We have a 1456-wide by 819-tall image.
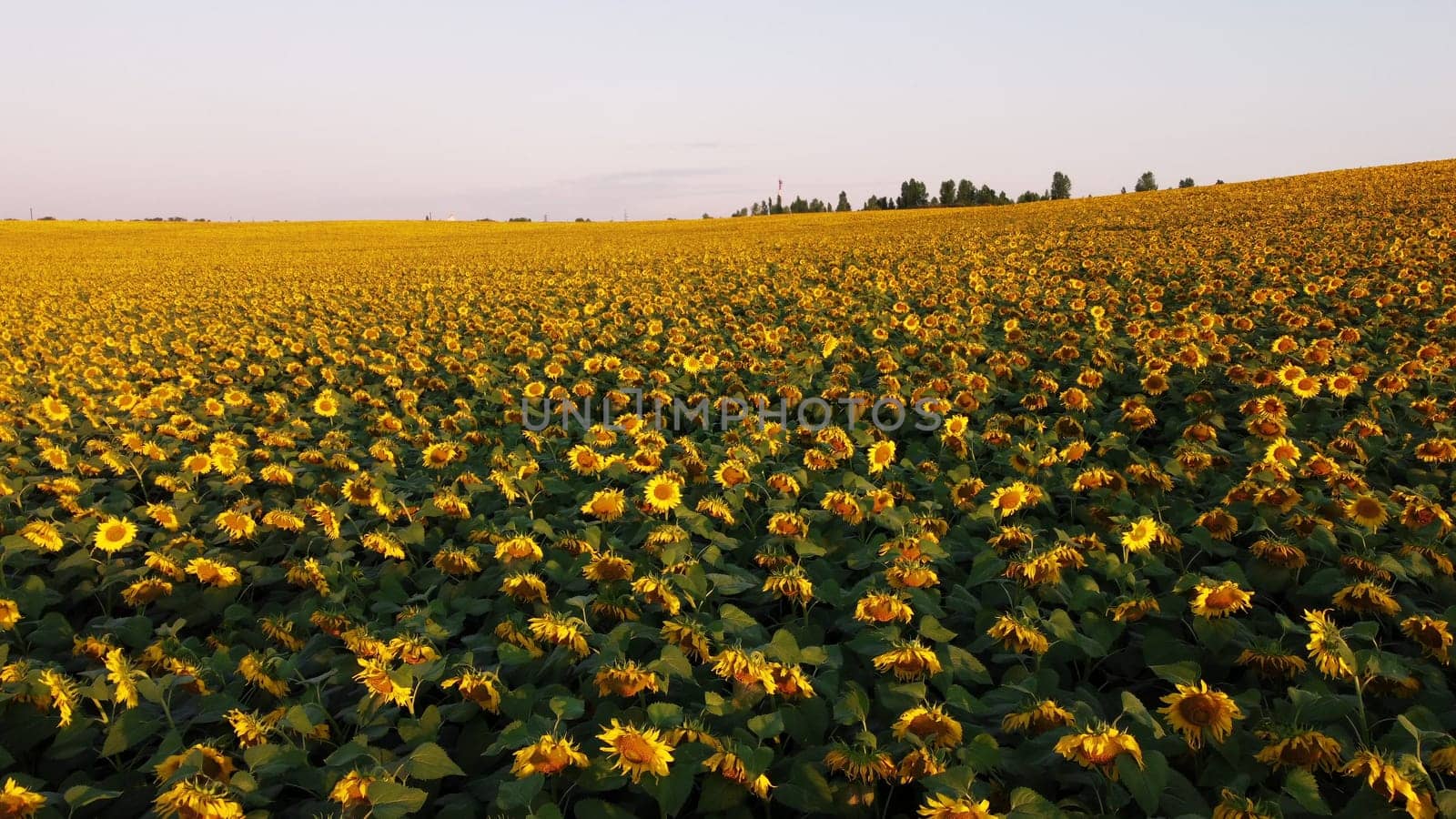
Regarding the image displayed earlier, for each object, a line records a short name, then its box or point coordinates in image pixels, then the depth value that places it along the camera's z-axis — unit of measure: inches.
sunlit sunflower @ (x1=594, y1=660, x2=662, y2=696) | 105.2
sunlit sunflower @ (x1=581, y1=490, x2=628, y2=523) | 165.2
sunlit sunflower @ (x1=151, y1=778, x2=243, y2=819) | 85.1
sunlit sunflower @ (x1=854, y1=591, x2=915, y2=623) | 123.0
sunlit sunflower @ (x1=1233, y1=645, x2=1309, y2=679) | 108.9
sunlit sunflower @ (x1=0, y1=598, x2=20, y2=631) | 136.7
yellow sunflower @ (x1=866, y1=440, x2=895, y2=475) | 205.3
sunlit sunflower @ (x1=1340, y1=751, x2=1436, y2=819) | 77.5
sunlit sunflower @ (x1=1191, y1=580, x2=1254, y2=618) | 117.8
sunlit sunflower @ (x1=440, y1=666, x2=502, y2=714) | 108.0
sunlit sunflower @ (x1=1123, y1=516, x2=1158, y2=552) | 139.6
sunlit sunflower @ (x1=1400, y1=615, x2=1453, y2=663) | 110.7
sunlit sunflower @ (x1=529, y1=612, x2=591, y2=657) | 114.9
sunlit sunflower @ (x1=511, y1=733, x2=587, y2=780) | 89.7
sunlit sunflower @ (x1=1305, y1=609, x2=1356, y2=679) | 97.7
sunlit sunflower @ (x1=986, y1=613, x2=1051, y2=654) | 116.3
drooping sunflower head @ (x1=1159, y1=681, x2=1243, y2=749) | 95.0
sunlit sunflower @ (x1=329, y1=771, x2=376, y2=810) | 86.1
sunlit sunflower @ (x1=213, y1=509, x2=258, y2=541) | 175.6
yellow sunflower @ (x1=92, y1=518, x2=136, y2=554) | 175.5
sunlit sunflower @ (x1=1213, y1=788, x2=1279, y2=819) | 80.4
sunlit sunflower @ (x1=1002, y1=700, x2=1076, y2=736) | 97.0
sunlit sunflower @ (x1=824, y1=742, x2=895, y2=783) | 89.1
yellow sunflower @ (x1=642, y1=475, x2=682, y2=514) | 169.6
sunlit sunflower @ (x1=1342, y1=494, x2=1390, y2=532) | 145.4
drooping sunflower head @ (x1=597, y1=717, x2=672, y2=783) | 89.0
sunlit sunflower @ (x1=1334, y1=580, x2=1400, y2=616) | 117.8
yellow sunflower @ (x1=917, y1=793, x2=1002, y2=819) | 76.5
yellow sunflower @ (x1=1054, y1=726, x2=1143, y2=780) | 83.4
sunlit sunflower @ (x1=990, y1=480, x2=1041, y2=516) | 168.4
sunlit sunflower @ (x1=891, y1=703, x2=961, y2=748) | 95.3
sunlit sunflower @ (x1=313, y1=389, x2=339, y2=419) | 294.5
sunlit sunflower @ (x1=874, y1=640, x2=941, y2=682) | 108.1
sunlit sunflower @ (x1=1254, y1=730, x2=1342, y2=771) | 89.9
